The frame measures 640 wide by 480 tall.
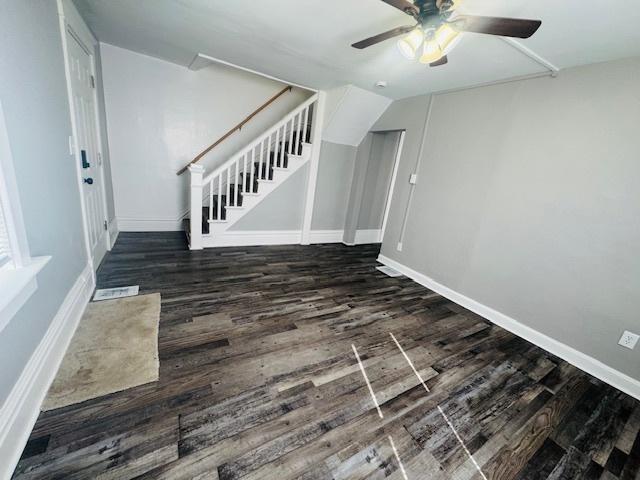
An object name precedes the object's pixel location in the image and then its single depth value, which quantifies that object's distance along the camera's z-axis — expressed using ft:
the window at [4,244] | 3.75
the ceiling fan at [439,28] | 4.27
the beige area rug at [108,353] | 4.67
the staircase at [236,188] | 11.21
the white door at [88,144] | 7.36
